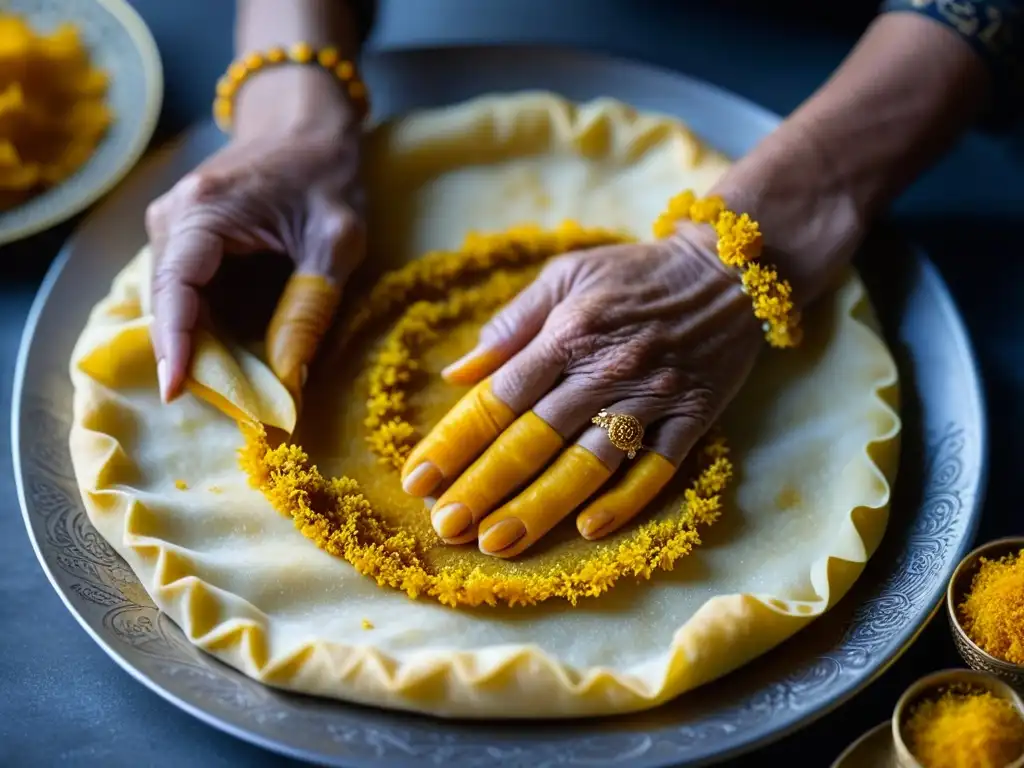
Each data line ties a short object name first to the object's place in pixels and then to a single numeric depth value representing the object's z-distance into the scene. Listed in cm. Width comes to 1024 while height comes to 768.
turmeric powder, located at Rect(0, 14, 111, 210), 114
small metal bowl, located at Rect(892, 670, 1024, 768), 73
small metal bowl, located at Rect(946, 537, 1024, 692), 76
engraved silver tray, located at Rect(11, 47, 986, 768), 74
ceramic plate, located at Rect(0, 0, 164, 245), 114
